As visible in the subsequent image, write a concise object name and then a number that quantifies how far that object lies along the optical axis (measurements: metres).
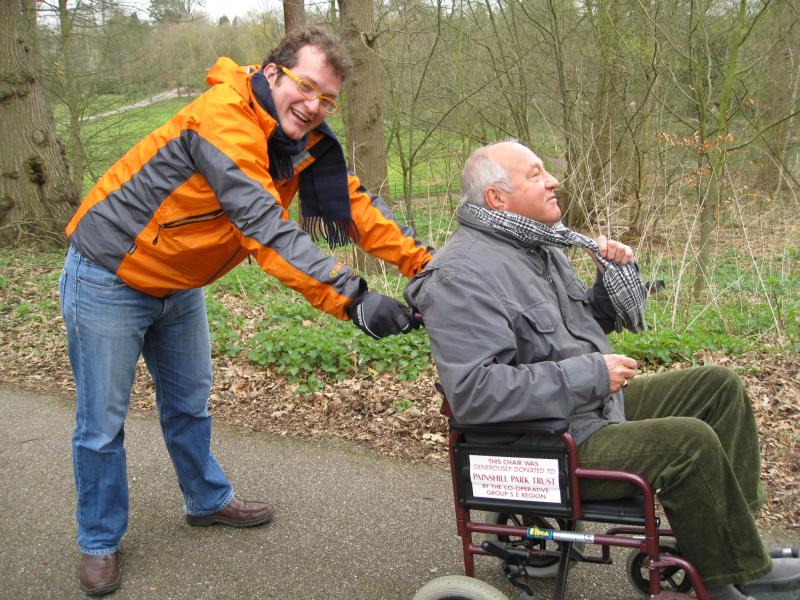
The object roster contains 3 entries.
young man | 2.51
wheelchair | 2.25
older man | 2.22
